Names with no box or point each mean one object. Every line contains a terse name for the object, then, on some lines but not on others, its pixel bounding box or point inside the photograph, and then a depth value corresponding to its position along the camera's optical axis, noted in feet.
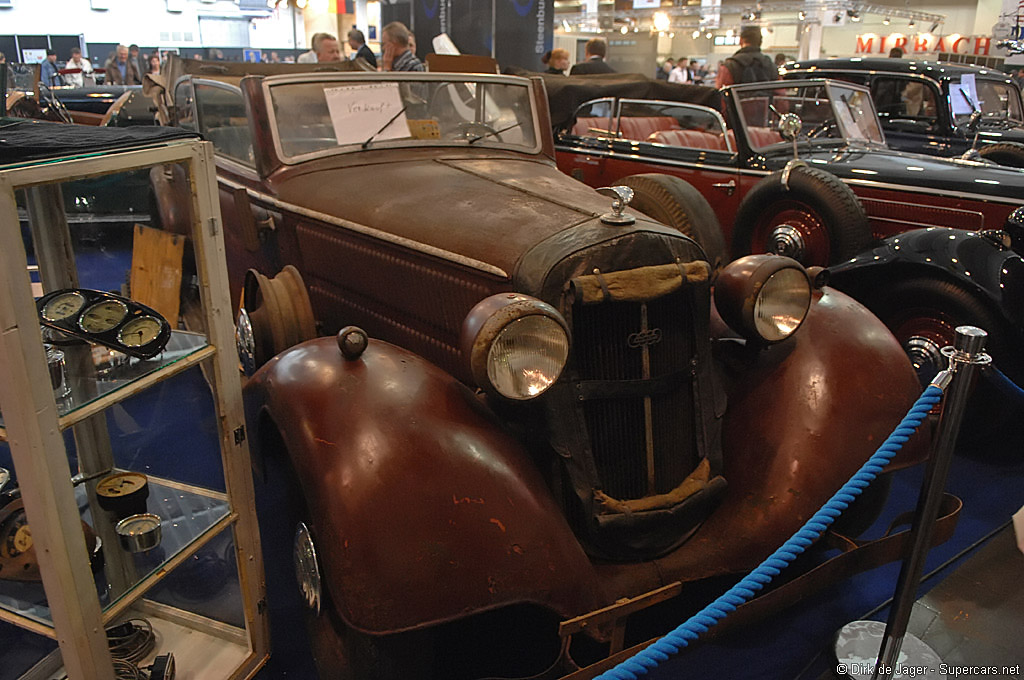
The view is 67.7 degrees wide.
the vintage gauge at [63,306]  5.90
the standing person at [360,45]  23.18
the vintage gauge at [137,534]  6.32
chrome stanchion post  5.69
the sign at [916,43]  47.52
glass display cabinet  4.83
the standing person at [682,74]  47.83
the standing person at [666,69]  53.11
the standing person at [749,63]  23.80
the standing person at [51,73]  34.40
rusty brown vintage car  5.70
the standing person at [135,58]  38.86
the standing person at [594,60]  25.85
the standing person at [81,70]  33.56
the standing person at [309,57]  24.03
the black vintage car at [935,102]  21.42
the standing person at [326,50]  21.68
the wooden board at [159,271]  7.64
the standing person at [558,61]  25.77
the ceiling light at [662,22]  54.43
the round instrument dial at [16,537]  6.36
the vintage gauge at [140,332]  5.97
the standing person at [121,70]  38.42
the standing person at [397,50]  17.12
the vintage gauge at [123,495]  6.47
